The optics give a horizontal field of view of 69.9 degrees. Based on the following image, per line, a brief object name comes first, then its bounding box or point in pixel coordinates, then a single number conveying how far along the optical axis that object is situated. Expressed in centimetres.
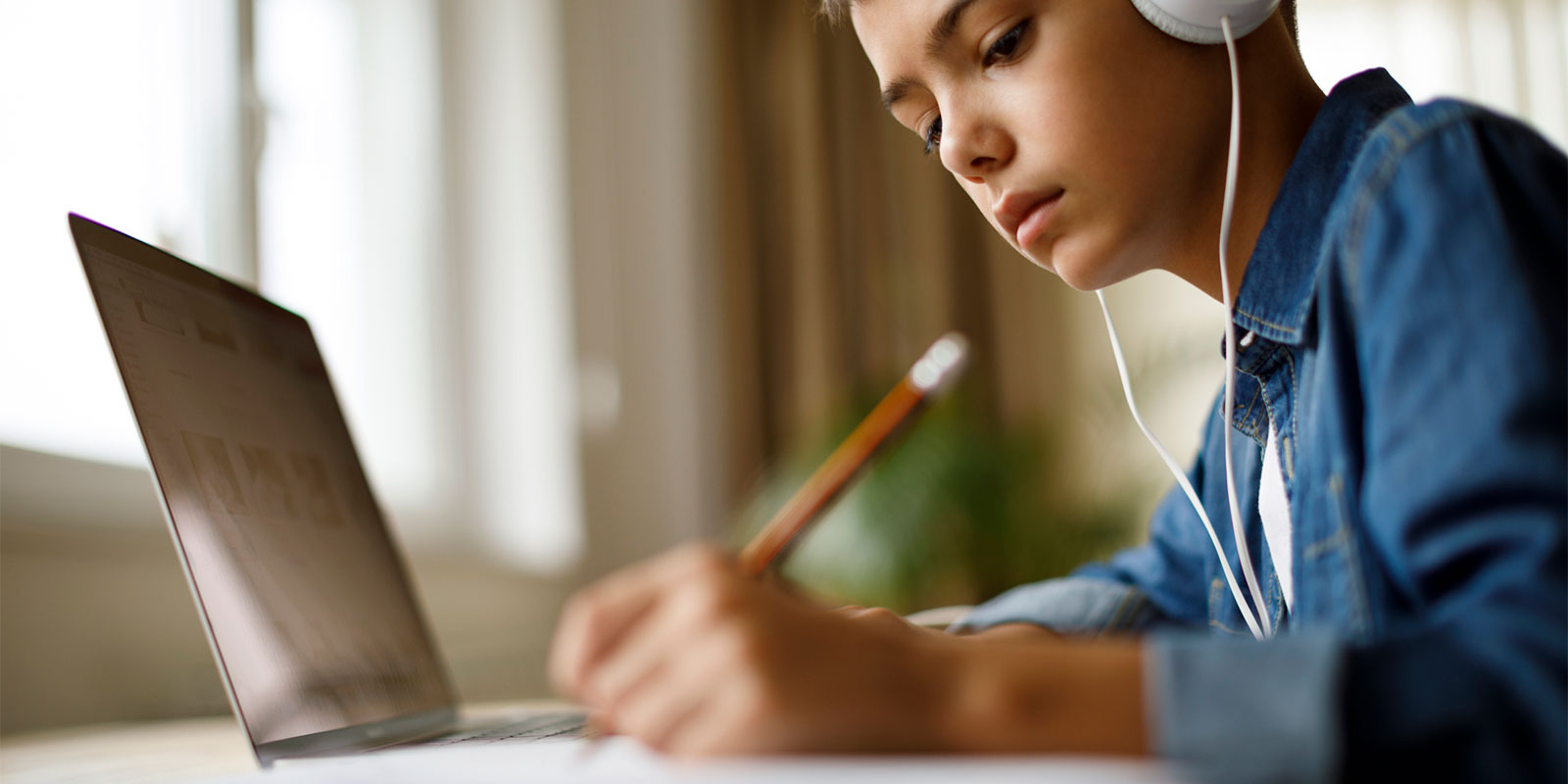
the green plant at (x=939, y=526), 230
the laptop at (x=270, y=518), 61
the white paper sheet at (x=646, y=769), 31
